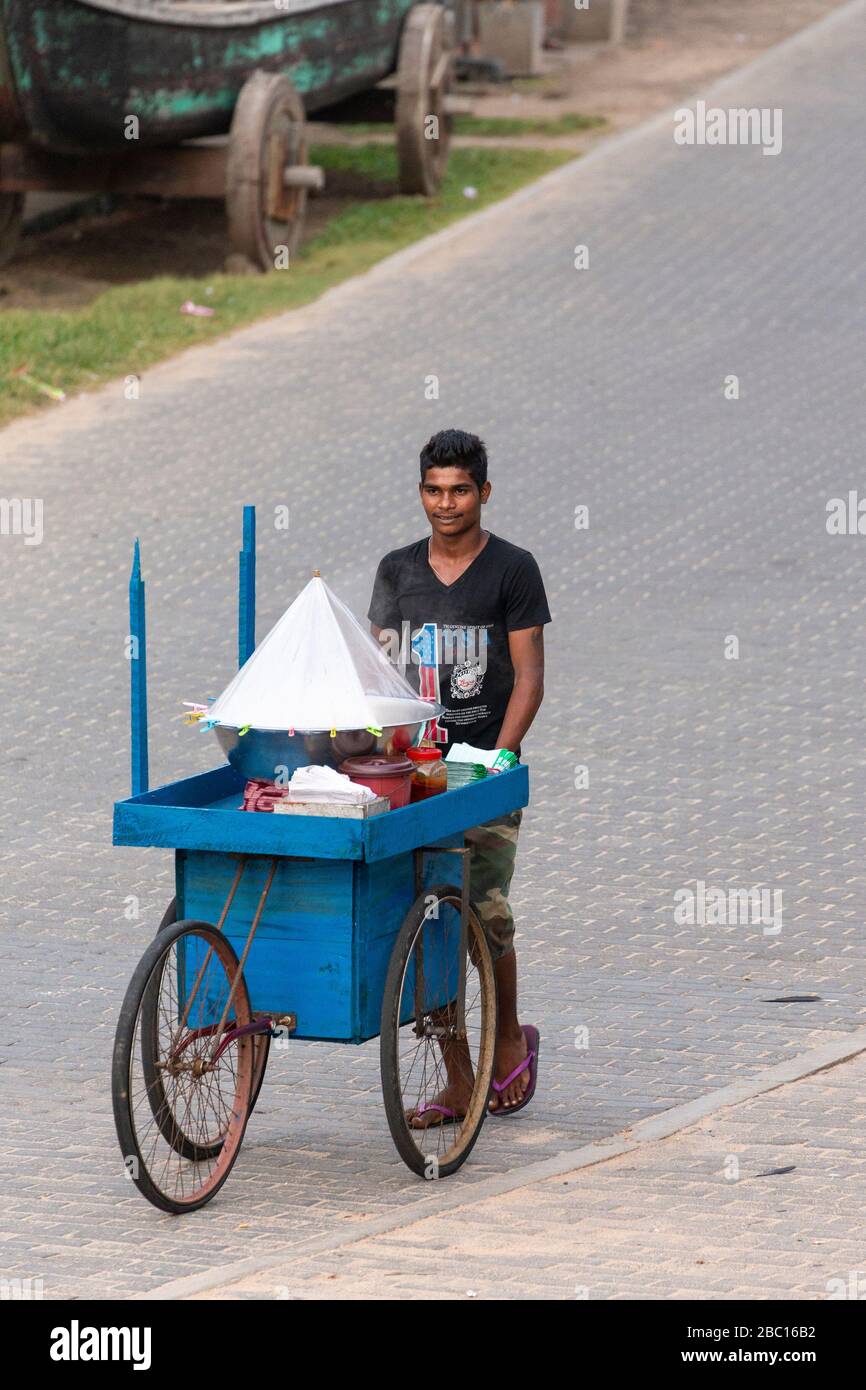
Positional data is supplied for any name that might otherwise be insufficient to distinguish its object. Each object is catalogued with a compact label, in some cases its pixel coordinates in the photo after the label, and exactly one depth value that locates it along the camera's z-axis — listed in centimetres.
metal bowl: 1109
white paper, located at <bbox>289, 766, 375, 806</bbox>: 1081
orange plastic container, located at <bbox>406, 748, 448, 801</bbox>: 1140
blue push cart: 1082
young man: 1191
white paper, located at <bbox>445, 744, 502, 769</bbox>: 1191
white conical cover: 1102
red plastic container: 1103
